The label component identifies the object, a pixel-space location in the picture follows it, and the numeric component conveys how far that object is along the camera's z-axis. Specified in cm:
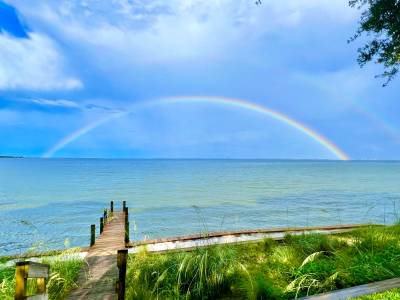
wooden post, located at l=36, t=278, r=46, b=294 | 463
